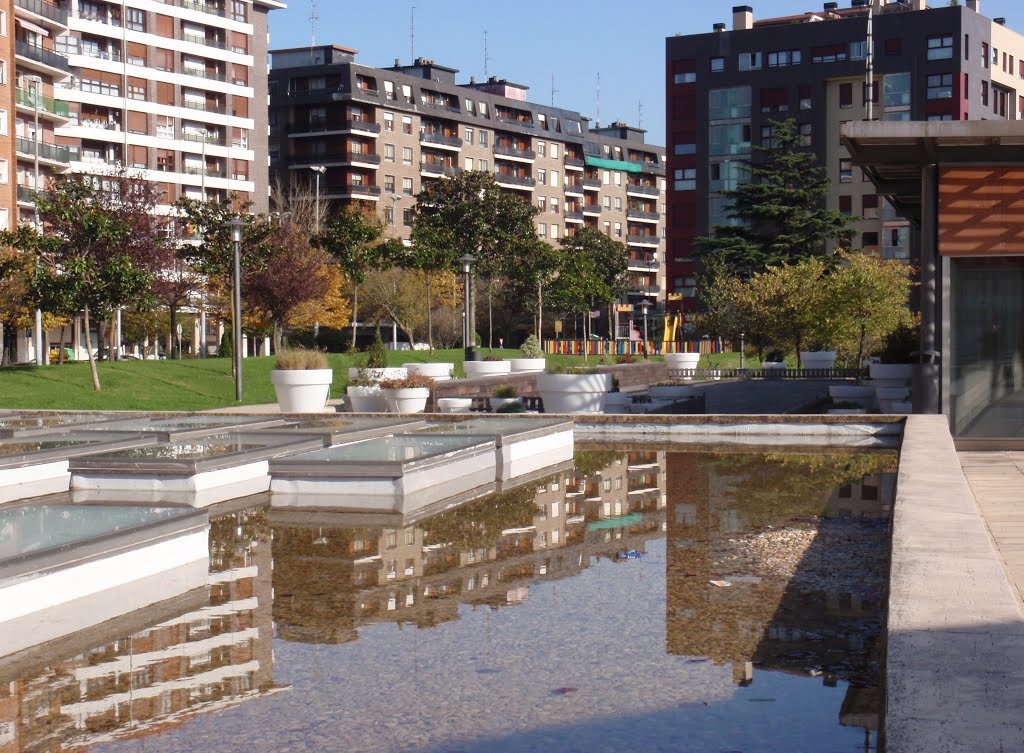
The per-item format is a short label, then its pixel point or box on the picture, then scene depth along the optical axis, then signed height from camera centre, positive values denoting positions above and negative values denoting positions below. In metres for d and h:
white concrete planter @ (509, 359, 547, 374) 39.59 -1.01
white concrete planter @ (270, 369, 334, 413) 24.81 -1.06
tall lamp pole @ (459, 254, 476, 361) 38.41 +0.60
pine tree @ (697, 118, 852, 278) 68.50 +6.09
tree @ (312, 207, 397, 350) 52.47 +3.70
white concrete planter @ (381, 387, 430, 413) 24.92 -1.28
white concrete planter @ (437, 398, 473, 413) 24.50 -1.39
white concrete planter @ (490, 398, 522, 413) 24.30 -1.37
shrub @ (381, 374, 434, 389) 25.25 -1.00
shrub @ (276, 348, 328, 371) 25.19 -0.53
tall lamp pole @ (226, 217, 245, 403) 28.39 +0.76
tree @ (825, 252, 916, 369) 31.30 +0.74
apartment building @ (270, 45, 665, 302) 101.31 +16.36
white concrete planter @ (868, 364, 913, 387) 25.98 -0.87
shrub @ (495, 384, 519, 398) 25.97 -1.20
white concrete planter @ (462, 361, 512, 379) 35.50 -0.98
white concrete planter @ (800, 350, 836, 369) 43.50 -0.94
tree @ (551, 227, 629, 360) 78.31 +4.25
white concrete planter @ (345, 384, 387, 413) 25.19 -1.30
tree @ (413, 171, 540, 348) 75.75 +6.99
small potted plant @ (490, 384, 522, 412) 25.70 -1.26
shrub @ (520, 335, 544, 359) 47.72 -0.59
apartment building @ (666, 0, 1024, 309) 88.12 +17.24
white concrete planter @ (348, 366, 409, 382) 27.35 -0.90
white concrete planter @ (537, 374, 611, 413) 23.91 -1.11
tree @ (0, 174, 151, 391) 32.06 +2.06
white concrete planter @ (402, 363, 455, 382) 33.97 -1.01
